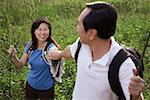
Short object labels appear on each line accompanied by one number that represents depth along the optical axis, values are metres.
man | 2.14
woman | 3.97
